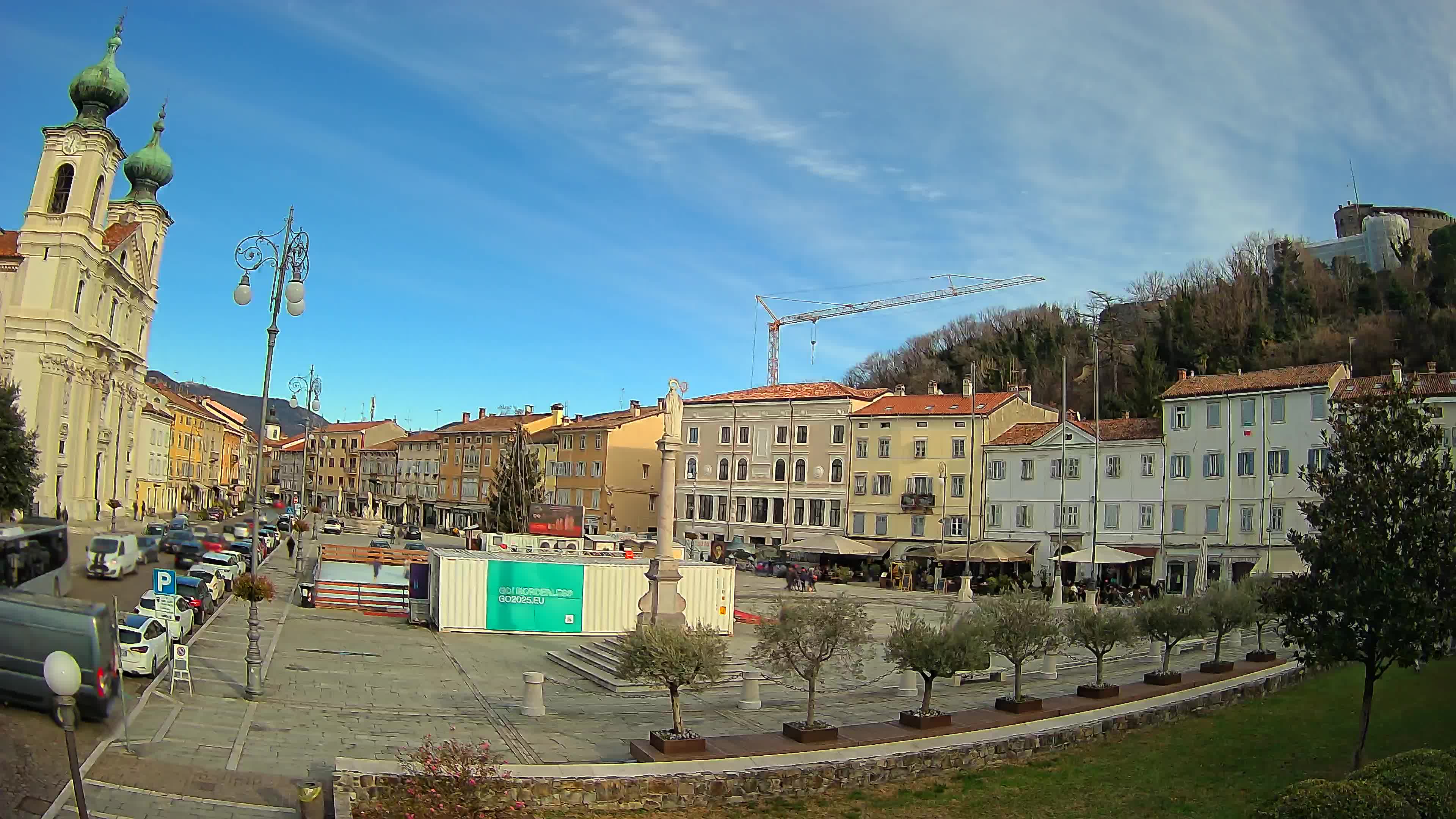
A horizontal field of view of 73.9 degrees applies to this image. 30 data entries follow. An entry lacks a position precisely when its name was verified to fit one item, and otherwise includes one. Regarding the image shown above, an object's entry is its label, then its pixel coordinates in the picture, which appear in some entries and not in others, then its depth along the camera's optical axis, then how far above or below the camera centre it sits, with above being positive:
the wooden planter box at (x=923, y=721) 17.06 -3.67
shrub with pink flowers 10.37 -3.28
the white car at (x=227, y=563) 34.31 -2.94
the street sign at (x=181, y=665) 18.38 -3.50
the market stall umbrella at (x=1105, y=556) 48.72 -1.79
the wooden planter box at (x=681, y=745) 14.45 -3.62
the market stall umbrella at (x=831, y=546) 55.97 -2.17
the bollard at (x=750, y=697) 20.08 -3.96
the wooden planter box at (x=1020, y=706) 18.88 -3.69
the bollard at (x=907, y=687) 22.53 -4.09
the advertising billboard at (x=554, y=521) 43.34 -1.20
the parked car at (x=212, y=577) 30.44 -3.03
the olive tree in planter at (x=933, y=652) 17.42 -2.52
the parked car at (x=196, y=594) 27.36 -3.20
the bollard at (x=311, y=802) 10.93 -3.56
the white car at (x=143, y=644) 18.69 -3.23
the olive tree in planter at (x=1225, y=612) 24.11 -2.12
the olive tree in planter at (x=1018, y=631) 18.94 -2.21
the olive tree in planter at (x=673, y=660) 15.02 -2.44
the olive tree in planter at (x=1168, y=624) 22.62 -2.34
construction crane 130.88 +24.05
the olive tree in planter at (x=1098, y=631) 21.28 -2.41
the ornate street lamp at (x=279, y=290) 20.98 +4.30
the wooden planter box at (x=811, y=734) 15.54 -3.64
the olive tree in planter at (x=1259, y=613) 24.73 -2.16
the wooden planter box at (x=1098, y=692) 20.50 -3.64
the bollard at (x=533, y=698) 18.69 -3.90
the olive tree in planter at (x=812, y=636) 16.64 -2.19
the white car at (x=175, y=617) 21.29 -3.15
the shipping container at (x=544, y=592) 30.16 -2.96
